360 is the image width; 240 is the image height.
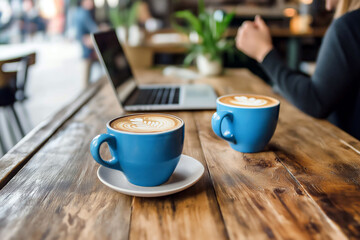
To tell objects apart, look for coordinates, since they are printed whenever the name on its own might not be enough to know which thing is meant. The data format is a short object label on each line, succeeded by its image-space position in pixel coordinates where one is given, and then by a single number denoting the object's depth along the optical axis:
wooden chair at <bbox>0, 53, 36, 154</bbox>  1.57
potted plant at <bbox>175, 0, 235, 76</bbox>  1.59
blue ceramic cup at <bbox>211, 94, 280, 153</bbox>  0.57
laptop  0.94
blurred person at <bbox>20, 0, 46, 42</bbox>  8.70
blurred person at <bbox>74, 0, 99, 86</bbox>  4.29
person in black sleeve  0.89
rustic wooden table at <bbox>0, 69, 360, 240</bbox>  0.38
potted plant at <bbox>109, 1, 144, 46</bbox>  2.44
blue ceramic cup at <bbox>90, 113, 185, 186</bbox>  0.42
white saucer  0.43
